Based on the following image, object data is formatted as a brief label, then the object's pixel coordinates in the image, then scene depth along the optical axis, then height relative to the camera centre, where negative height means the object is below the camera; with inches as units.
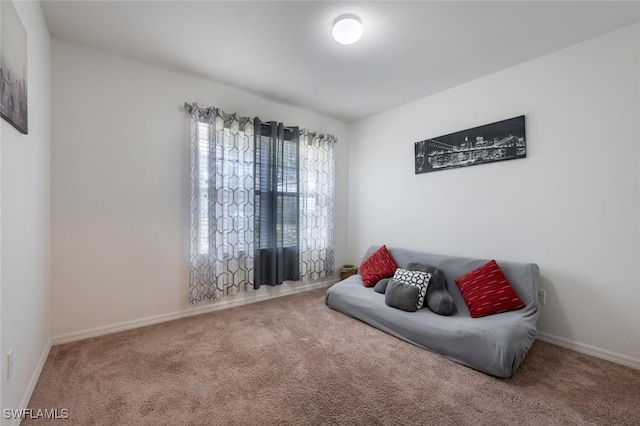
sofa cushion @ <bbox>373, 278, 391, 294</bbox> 112.0 -30.6
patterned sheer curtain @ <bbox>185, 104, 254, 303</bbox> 108.0 +5.0
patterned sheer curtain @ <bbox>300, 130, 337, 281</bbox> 141.9 +5.4
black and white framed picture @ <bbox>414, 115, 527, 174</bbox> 98.6 +28.0
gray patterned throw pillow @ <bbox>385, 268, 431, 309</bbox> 96.3 -25.2
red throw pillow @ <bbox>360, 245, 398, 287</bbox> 120.1 -24.6
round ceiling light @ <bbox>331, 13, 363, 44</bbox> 75.2 +54.1
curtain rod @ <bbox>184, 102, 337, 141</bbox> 107.7 +44.5
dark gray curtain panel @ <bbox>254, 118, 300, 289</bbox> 124.5 +5.6
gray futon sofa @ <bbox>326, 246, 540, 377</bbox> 70.4 -34.2
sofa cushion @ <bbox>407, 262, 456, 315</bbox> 90.5 -28.5
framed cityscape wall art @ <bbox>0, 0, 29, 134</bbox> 47.0 +29.2
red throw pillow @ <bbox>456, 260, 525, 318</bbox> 85.9 -26.6
